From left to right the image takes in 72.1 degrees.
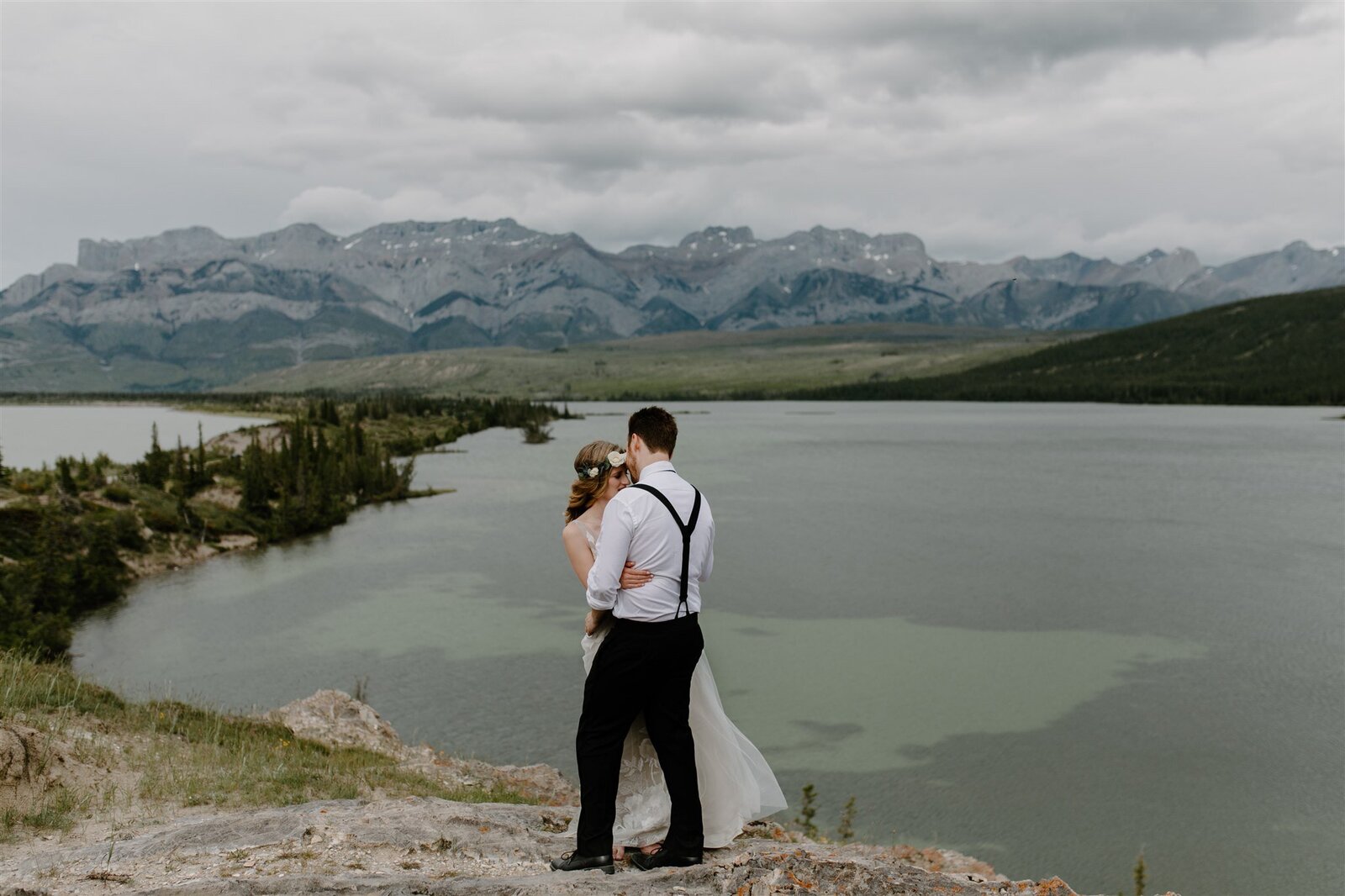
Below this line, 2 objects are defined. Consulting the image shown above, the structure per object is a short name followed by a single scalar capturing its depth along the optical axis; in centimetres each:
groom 656
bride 706
